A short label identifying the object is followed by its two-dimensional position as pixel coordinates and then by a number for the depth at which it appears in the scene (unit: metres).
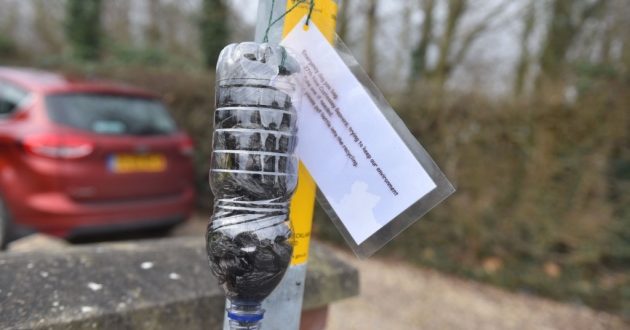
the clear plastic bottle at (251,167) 0.75
